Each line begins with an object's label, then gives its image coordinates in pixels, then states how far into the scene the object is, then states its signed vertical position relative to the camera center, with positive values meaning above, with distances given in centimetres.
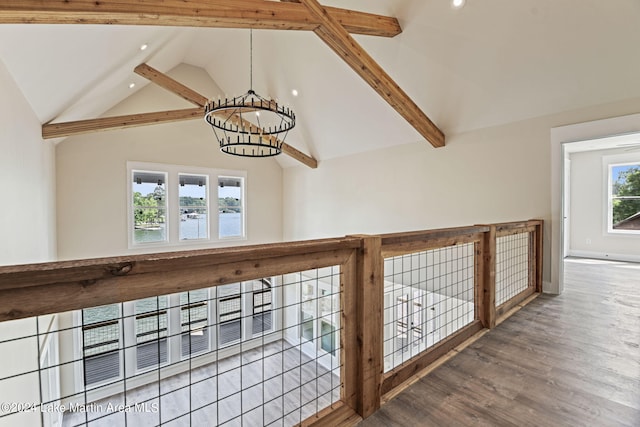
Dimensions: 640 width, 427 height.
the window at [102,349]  628 -300
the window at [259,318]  859 -318
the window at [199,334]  762 -318
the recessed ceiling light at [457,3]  342 +234
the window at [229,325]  802 -320
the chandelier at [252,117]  367 +164
